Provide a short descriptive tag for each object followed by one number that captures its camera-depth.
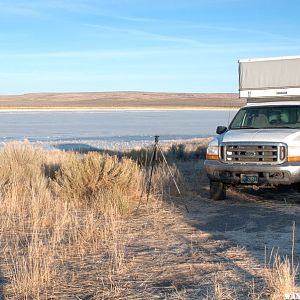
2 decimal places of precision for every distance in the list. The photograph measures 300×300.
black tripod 10.79
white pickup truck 10.60
